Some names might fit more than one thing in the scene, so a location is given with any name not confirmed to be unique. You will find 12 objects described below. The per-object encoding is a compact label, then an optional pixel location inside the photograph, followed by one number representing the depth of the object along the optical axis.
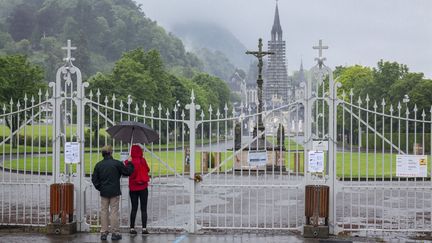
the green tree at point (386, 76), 65.88
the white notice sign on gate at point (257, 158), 12.13
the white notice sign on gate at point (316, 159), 12.19
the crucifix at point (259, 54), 34.09
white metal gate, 12.38
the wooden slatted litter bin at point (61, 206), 12.49
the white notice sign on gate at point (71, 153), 12.86
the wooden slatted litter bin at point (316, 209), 12.02
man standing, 11.84
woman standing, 12.14
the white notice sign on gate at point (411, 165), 12.23
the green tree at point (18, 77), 48.91
